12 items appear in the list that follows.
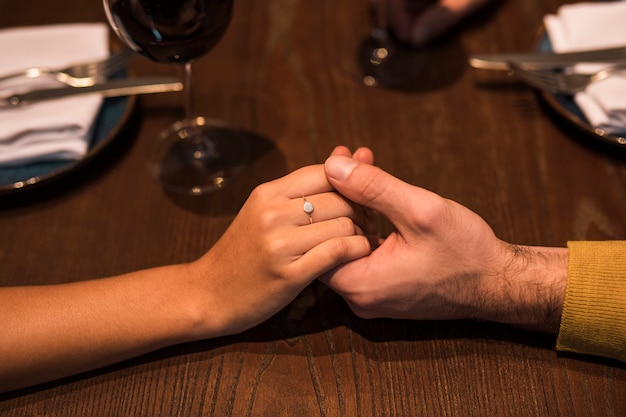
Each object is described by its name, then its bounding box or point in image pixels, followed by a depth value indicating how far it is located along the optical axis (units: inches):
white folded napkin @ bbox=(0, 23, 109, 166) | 30.5
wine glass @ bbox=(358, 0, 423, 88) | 35.8
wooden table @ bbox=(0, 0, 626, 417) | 23.5
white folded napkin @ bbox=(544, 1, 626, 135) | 30.6
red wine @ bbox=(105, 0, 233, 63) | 25.0
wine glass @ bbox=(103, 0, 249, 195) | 25.2
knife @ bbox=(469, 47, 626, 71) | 32.1
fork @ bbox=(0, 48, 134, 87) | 33.7
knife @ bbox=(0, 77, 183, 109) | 32.3
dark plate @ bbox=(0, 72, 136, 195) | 29.7
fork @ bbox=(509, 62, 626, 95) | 31.3
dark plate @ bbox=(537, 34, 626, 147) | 29.6
